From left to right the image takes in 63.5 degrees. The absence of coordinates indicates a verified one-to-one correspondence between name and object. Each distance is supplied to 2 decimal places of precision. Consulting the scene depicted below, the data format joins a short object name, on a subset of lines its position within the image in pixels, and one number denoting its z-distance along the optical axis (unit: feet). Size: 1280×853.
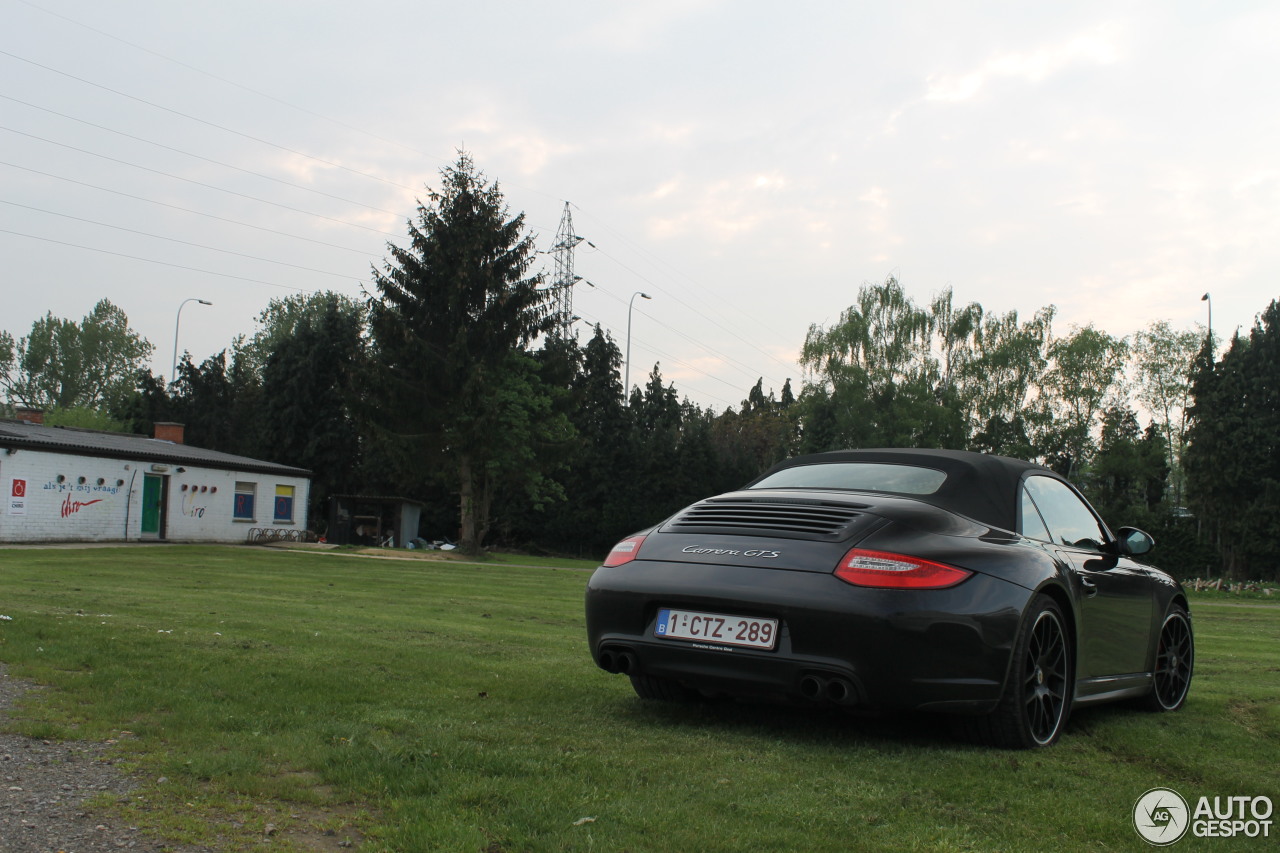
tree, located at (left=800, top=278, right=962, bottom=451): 189.26
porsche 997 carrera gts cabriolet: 14.17
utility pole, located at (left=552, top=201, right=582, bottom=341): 179.11
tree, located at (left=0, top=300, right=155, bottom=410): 304.71
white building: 100.37
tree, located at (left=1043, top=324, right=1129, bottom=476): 196.24
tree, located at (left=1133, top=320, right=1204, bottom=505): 209.97
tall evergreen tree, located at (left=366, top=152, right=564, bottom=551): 123.34
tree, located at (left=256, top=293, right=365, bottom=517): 187.42
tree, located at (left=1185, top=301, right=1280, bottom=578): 148.87
